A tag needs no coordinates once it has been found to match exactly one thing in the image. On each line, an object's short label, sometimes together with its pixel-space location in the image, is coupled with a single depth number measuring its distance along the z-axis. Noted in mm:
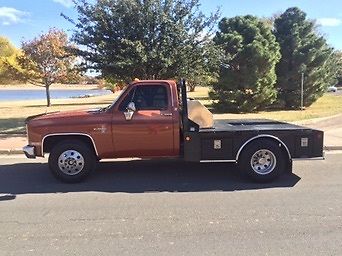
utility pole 22119
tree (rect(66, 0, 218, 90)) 14188
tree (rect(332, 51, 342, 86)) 87062
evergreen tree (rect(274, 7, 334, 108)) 22703
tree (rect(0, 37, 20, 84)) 34859
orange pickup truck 7340
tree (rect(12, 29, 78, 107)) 29750
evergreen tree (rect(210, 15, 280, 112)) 19703
